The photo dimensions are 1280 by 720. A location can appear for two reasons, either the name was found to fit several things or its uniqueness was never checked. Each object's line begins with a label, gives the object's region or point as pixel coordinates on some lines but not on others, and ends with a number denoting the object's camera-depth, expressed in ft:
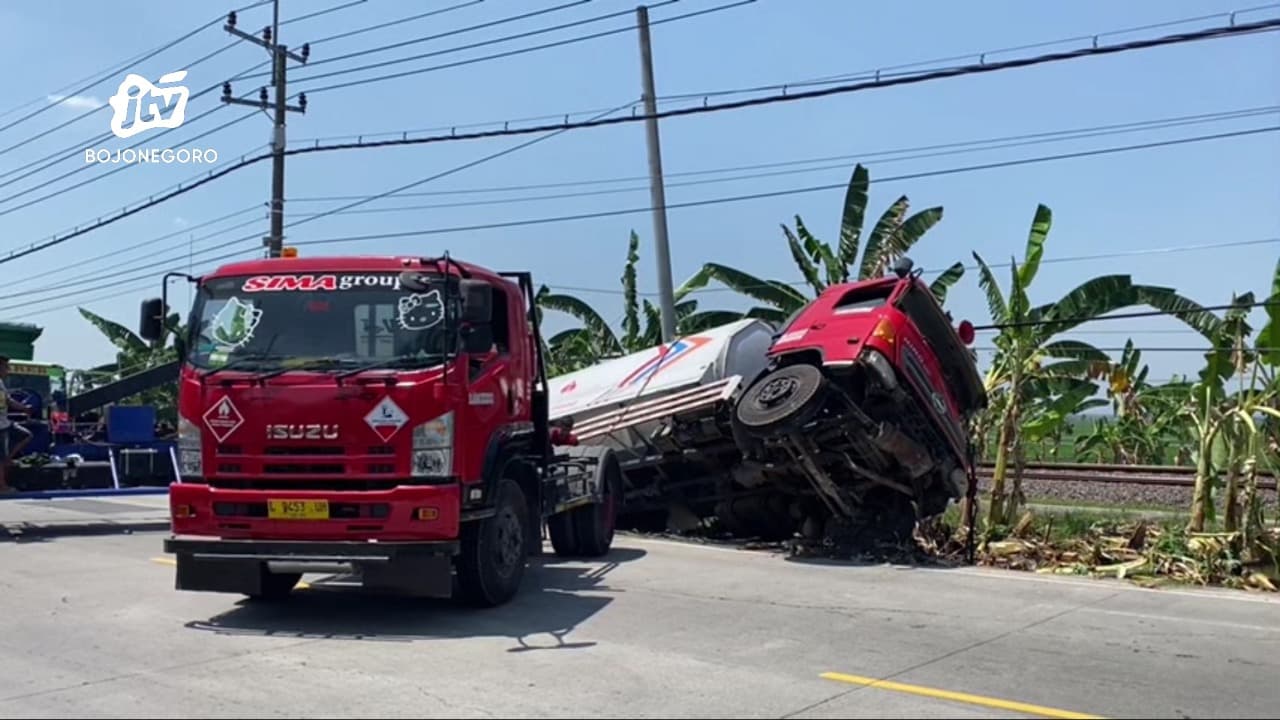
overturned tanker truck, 40.55
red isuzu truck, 27.48
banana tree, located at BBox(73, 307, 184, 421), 115.24
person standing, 45.16
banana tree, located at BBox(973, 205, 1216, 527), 49.06
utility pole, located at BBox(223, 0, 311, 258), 83.20
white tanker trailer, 45.80
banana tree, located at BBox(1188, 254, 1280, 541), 41.32
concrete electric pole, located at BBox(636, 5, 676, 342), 67.15
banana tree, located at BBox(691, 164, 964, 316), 60.85
